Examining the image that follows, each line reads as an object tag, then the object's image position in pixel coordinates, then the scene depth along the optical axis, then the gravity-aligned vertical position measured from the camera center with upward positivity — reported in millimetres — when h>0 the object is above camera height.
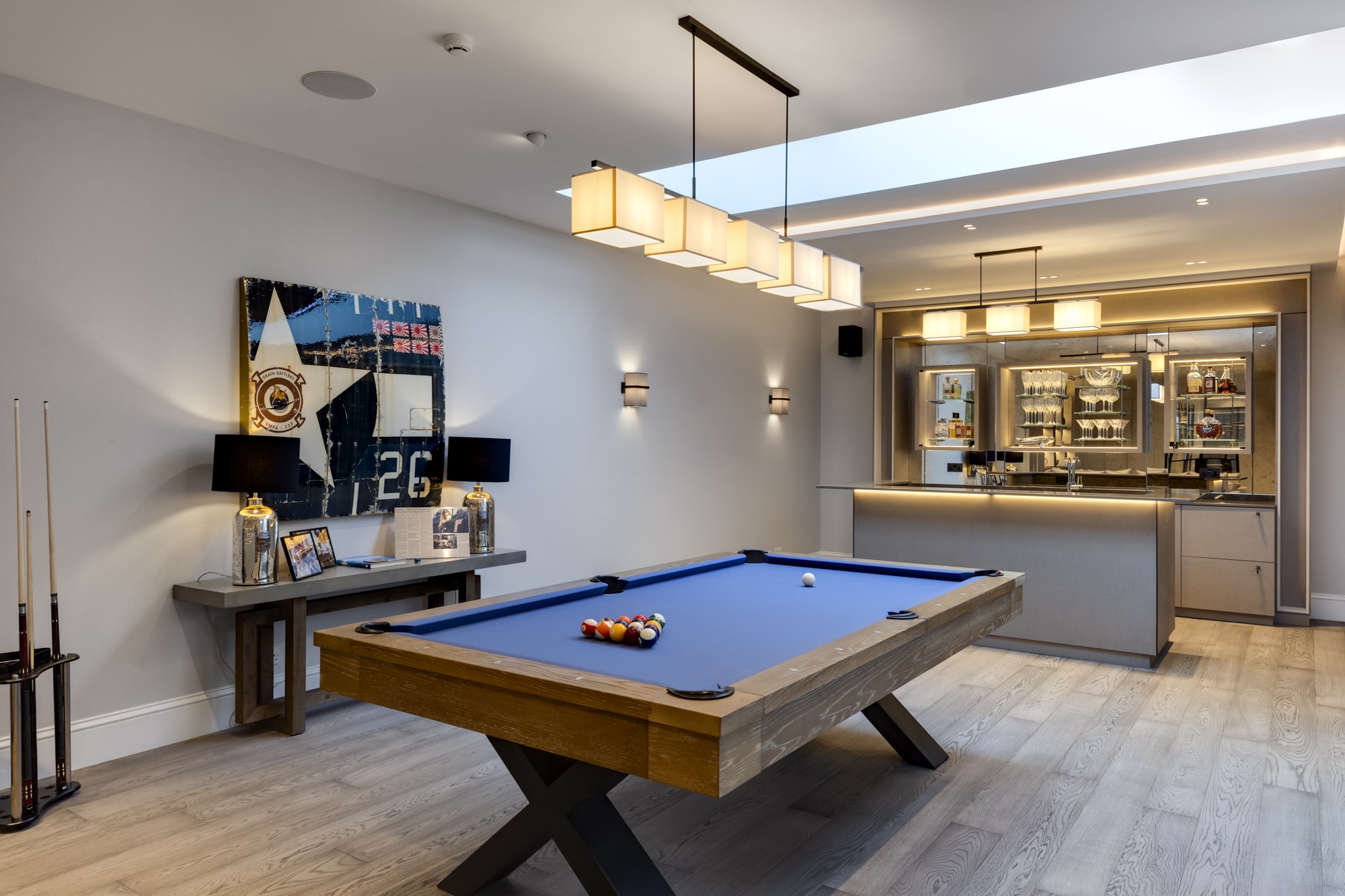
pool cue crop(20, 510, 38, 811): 3041 -1043
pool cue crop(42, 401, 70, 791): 3182 -963
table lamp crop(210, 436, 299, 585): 3697 -185
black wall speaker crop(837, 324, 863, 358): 8375 +902
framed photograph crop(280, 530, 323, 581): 3928 -532
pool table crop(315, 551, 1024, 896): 1837 -578
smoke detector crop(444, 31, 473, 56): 2967 +1342
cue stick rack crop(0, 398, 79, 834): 2994 -952
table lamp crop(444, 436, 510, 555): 4781 -174
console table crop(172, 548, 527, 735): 3727 -820
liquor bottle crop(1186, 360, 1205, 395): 6973 +413
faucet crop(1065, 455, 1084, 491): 6104 -279
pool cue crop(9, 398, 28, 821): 2984 -965
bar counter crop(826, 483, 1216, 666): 5137 -737
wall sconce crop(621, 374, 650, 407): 6227 +329
